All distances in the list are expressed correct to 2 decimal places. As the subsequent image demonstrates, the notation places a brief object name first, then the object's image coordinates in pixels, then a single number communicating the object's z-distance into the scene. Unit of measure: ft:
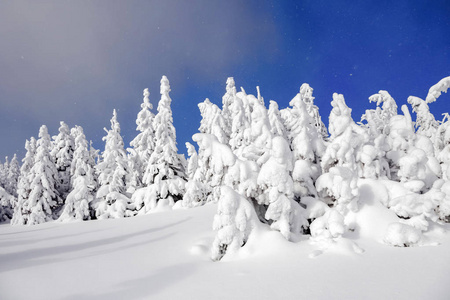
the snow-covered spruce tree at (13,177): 147.58
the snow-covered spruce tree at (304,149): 36.96
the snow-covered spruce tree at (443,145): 40.04
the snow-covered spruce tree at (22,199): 86.99
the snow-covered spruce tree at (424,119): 71.59
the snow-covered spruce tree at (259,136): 38.88
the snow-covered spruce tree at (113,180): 71.05
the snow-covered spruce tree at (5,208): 111.34
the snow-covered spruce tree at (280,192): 30.45
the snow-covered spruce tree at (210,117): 78.02
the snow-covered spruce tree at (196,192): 61.65
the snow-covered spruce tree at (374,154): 39.73
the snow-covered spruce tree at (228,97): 97.17
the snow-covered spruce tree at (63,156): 101.40
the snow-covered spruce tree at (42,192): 84.74
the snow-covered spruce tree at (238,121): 74.49
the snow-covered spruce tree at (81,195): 73.90
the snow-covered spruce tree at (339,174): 30.33
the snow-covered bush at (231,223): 28.14
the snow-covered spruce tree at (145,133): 85.30
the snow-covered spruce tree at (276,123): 69.51
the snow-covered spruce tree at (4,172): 151.98
